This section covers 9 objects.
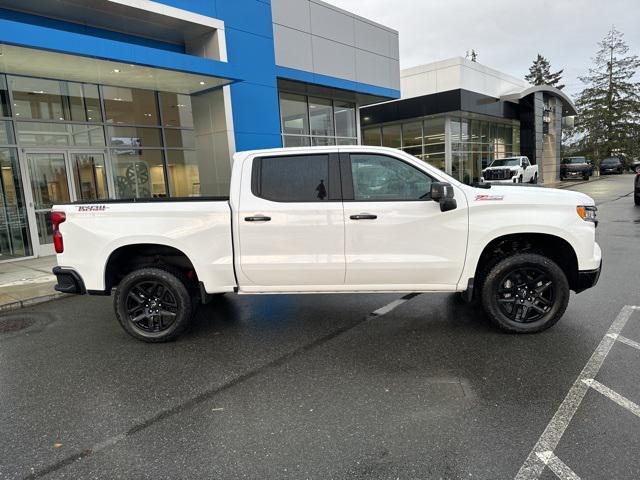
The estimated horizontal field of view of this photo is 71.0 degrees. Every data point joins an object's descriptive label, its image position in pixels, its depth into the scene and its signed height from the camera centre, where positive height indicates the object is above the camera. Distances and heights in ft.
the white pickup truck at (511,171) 86.43 -0.94
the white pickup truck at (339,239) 14.96 -2.05
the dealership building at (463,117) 89.86 +11.41
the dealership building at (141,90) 31.91 +8.69
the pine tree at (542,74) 238.27 +47.41
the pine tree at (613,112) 174.40 +18.27
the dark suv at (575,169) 117.70 -1.95
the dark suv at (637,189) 57.62 -4.18
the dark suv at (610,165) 146.39 -2.18
